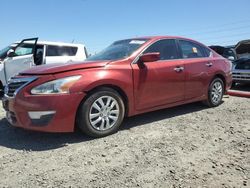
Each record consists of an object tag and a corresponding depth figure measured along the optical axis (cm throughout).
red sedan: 276
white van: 593
